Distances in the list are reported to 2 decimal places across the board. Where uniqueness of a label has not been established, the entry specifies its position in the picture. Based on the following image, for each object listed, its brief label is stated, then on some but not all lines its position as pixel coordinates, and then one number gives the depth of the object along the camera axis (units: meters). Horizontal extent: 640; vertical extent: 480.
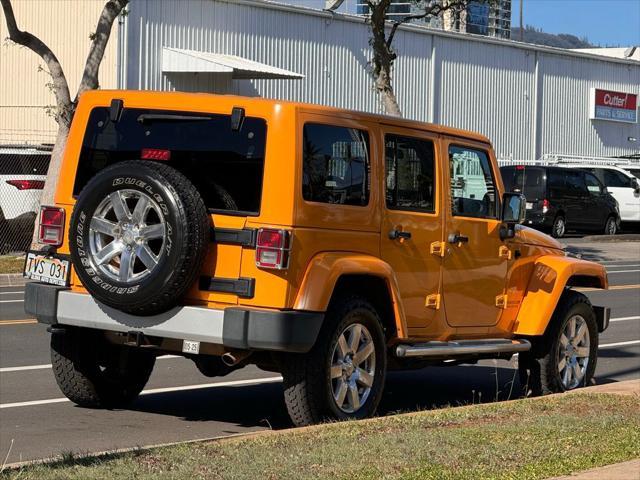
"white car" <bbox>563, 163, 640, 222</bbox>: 40.38
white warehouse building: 37.84
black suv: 36.03
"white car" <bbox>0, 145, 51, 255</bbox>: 26.14
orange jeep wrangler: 8.60
